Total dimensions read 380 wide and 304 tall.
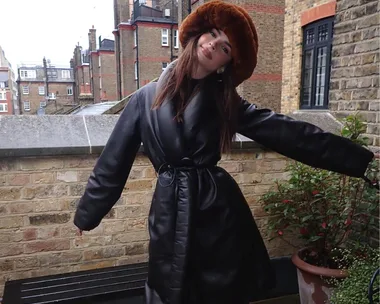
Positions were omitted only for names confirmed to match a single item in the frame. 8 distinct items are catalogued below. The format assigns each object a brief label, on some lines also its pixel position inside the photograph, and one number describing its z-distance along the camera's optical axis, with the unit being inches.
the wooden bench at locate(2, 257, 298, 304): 96.3
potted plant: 94.4
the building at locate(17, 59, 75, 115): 1635.1
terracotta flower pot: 91.7
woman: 57.8
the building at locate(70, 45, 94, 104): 1423.5
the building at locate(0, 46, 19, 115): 2025.1
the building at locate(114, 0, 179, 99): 844.6
